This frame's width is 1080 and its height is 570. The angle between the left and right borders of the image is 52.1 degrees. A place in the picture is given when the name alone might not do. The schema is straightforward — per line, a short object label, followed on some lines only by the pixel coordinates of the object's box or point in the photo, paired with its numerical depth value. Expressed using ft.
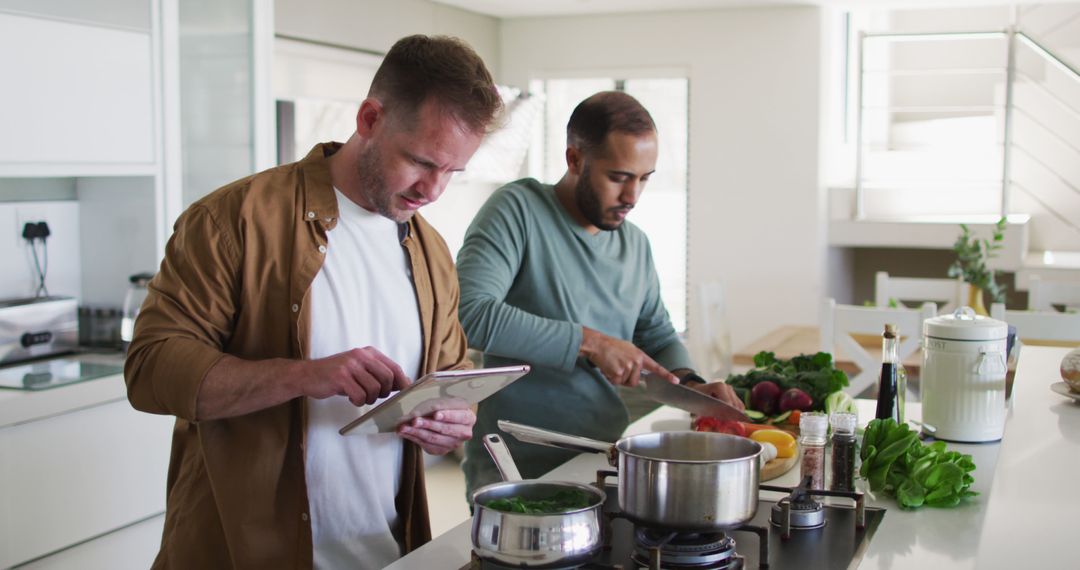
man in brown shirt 5.01
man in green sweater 6.89
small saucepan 3.96
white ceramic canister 6.26
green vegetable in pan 4.21
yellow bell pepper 6.18
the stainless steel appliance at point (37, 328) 10.12
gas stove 4.24
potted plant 15.03
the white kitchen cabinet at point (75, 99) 9.53
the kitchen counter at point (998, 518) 4.21
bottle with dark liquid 6.17
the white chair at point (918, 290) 16.34
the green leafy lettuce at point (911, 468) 5.27
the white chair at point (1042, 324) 10.96
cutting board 5.93
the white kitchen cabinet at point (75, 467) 8.89
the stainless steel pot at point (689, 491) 4.24
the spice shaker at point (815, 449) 5.35
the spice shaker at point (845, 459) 5.41
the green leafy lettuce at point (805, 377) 7.44
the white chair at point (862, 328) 12.21
